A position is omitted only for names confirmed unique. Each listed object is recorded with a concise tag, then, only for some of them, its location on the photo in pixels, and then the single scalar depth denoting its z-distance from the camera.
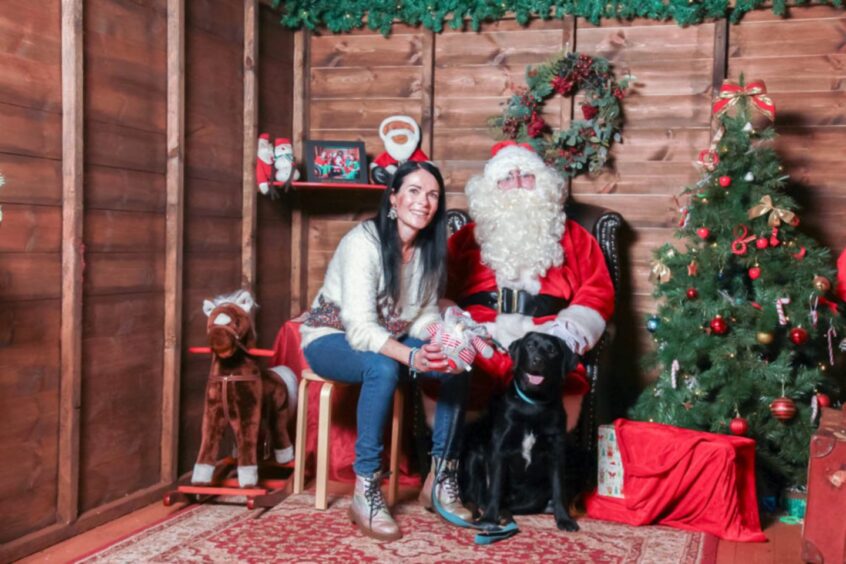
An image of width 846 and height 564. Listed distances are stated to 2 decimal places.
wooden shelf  4.35
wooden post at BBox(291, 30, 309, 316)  4.66
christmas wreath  4.26
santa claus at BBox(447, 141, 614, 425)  3.67
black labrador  3.11
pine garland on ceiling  4.14
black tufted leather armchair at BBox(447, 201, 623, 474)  3.54
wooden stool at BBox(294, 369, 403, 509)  3.34
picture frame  4.42
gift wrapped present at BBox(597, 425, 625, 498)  3.37
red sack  3.17
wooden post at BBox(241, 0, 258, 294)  4.12
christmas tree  3.46
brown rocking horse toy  3.34
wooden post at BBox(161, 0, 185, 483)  3.51
